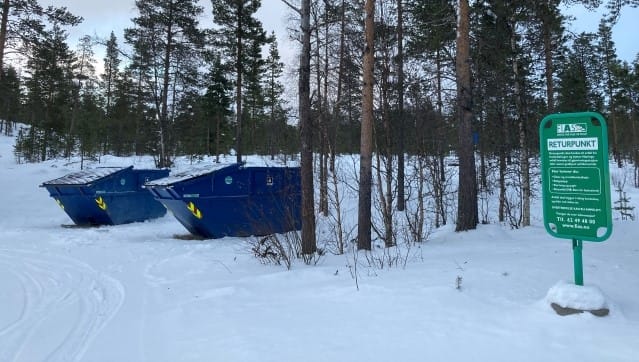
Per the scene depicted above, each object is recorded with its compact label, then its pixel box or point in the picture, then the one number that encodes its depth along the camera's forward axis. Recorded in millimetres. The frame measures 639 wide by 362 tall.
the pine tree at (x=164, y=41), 23016
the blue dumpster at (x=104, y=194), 13438
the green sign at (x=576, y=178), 3787
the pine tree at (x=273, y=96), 26948
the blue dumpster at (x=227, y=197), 11016
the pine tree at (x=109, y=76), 45844
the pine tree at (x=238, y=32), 23375
